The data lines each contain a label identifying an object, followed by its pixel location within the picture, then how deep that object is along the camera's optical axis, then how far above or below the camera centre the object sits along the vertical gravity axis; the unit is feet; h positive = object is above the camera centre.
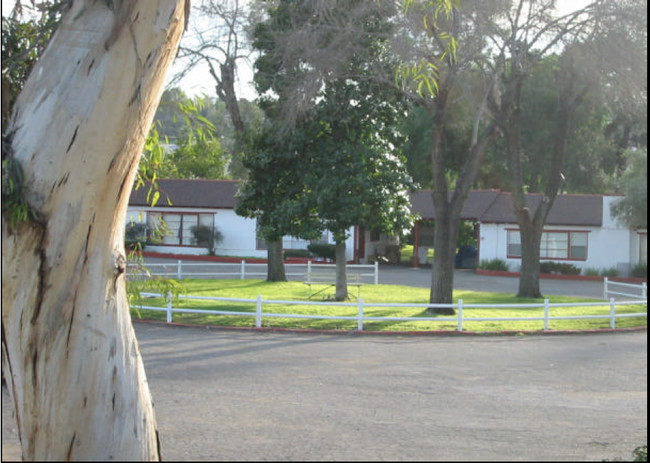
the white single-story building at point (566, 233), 144.97 +4.06
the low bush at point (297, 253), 154.30 -0.76
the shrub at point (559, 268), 145.07 -2.36
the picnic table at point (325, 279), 89.04 -3.25
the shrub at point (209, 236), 158.92 +2.14
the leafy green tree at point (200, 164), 185.98 +19.72
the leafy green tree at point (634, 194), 127.65 +10.02
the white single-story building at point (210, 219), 158.92 +5.52
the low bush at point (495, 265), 146.61 -2.04
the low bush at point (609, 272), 141.38 -2.83
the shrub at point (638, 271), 140.09 -2.48
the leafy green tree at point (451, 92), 64.39 +15.18
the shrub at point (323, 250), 148.15 -0.05
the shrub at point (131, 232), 140.51 +2.37
